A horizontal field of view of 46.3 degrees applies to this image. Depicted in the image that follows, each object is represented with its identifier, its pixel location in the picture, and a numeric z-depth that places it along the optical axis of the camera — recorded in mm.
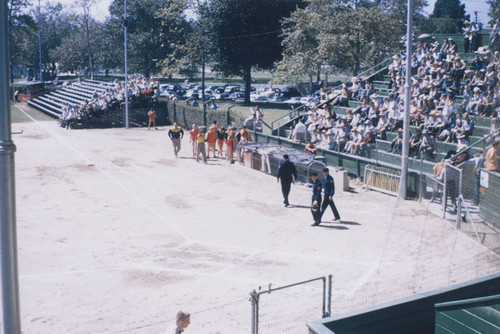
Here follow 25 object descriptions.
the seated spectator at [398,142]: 23125
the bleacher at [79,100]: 41878
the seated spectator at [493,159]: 17359
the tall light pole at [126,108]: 40031
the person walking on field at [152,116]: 40312
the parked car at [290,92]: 62069
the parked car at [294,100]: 55484
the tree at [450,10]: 43216
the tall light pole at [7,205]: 5695
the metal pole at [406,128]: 20031
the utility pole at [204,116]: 38281
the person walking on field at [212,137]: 28433
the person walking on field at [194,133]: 28603
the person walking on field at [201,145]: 26531
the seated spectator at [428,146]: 21719
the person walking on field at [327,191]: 16797
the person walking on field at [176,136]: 27844
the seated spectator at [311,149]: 24672
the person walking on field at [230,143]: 27641
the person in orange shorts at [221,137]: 28947
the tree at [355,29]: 37469
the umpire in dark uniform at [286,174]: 19078
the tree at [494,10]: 24531
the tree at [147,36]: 72312
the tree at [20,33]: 66438
